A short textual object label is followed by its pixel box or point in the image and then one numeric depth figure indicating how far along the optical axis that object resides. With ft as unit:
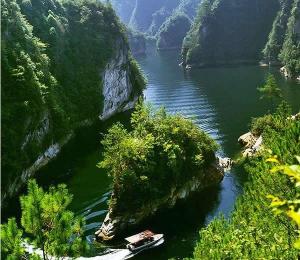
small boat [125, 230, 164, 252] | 109.72
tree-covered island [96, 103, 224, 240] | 122.77
